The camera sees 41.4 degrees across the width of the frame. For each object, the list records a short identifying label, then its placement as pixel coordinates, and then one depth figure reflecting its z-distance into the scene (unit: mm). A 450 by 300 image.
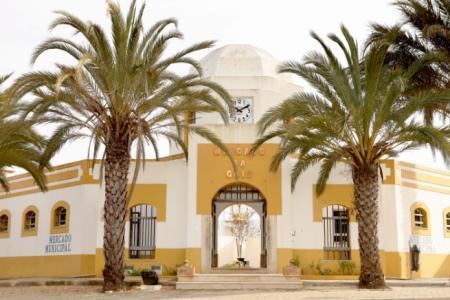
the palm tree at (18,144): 17888
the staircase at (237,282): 18797
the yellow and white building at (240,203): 22047
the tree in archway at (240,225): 37125
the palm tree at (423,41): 16422
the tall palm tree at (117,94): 16719
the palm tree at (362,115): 17328
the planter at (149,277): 18719
